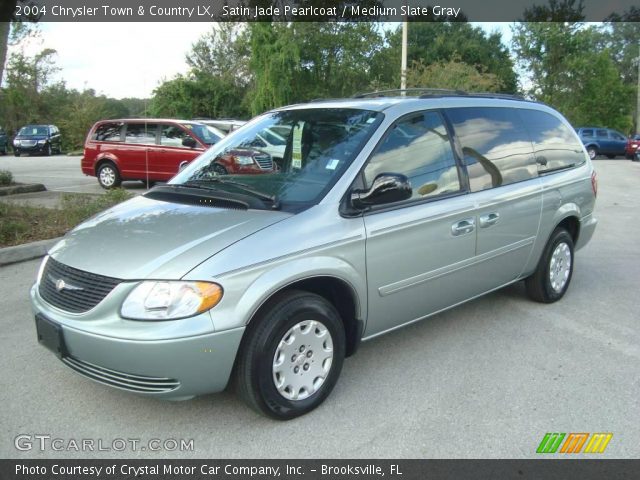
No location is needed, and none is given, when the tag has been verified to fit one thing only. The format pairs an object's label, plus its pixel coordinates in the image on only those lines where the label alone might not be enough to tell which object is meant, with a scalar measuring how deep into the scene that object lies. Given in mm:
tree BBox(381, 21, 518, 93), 45344
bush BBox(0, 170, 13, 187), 11891
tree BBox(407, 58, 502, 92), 22094
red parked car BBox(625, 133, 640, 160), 28500
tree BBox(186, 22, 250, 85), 41056
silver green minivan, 2887
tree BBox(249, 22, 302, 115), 22812
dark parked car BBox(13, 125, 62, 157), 29297
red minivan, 13078
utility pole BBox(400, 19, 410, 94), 18647
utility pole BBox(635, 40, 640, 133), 37206
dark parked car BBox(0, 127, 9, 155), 30252
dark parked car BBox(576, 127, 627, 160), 30406
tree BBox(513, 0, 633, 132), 39125
